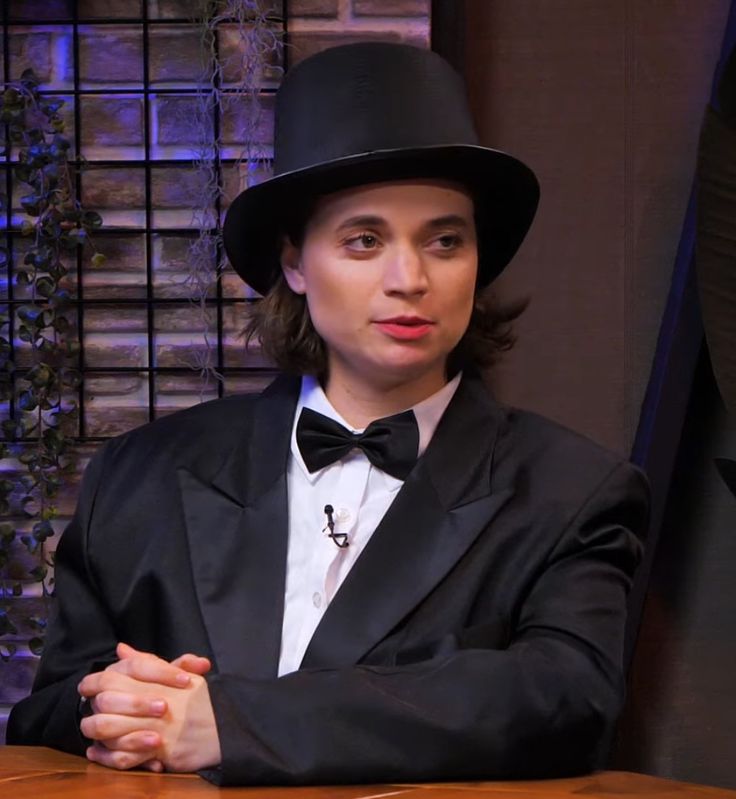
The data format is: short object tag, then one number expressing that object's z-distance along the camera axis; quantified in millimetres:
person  7119
